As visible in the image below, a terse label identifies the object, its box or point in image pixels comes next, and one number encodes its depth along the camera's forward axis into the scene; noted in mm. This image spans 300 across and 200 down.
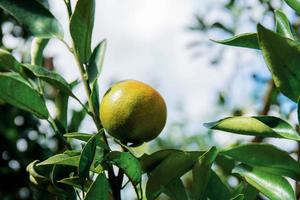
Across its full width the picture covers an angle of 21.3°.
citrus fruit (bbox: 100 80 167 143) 674
